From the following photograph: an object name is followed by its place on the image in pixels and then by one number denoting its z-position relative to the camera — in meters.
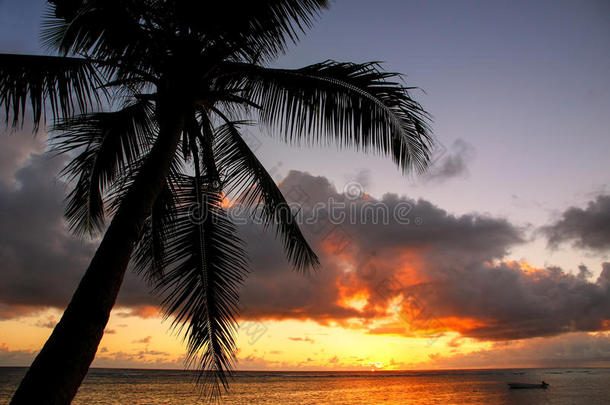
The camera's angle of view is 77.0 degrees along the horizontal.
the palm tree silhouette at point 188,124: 3.53
